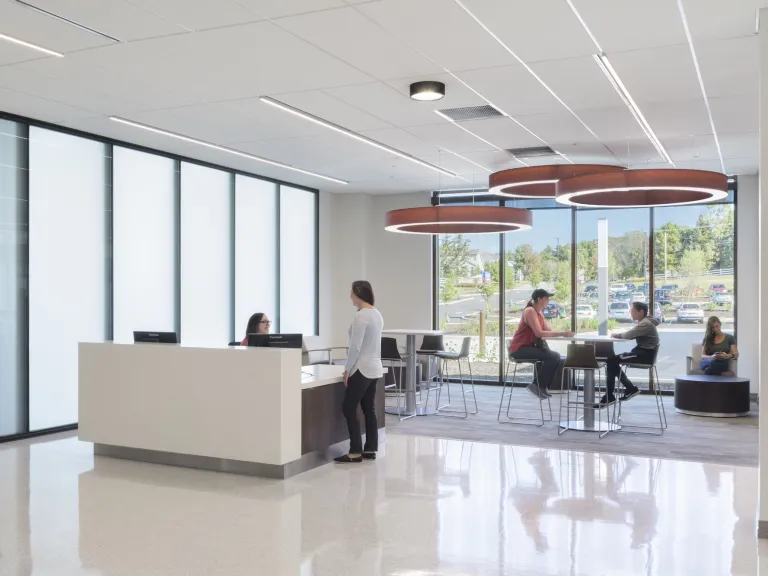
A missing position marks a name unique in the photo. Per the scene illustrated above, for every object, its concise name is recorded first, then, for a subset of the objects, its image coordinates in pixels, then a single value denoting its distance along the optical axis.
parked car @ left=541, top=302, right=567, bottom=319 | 12.98
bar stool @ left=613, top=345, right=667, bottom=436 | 8.55
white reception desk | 6.09
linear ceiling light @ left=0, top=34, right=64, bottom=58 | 5.46
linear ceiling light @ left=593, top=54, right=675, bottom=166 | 5.97
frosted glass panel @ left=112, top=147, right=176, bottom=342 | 8.85
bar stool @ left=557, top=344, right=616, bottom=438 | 8.29
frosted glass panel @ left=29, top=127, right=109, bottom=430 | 7.86
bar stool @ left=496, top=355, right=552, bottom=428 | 9.01
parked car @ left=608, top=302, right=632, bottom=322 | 12.45
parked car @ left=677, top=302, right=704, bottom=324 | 11.95
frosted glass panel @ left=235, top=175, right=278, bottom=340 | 11.02
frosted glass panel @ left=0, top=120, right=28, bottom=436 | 7.53
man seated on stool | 8.66
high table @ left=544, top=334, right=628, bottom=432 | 8.53
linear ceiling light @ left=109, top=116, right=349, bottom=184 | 8.03
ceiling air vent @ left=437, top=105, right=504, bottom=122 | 7.41
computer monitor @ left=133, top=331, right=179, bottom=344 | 6.88
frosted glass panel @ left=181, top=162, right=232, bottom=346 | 9.91
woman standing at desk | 6.61
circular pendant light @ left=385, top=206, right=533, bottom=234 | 9.58
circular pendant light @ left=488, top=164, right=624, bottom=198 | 8.47
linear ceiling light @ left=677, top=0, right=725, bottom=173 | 4.96
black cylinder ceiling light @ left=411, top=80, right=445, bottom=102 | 6.53
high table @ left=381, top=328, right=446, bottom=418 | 9.52
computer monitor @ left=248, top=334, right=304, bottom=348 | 6.39
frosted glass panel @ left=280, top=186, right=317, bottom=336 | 12.19
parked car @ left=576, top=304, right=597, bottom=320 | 12.70
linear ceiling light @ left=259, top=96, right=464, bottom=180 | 7.28
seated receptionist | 7.52
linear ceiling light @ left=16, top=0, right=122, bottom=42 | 4.86
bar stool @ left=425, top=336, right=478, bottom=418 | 9.84
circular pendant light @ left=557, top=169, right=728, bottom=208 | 7.29
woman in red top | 8.97
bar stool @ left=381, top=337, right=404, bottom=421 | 9.38
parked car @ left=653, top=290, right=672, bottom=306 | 12.18
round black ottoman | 9.60
